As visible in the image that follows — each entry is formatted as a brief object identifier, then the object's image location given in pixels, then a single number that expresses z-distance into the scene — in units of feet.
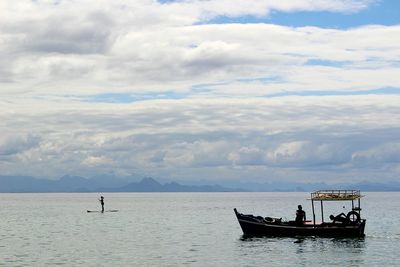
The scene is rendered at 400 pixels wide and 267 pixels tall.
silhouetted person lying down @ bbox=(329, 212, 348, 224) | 209.67
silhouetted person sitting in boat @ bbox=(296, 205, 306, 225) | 210.18
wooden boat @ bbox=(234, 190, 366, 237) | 207.10
